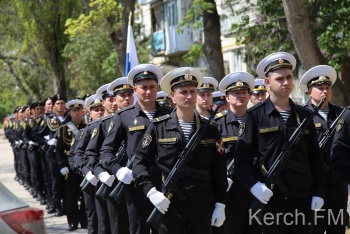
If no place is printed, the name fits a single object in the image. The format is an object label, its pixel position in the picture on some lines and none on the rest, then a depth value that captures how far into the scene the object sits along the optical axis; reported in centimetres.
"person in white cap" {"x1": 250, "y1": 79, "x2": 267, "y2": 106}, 1035
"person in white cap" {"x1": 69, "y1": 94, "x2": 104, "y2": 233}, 1020
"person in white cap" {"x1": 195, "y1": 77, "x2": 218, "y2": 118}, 985
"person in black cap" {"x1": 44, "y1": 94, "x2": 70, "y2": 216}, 1502
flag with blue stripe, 1416
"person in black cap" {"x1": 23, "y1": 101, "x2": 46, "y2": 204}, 1803
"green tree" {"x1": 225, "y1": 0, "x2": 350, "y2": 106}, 1235
